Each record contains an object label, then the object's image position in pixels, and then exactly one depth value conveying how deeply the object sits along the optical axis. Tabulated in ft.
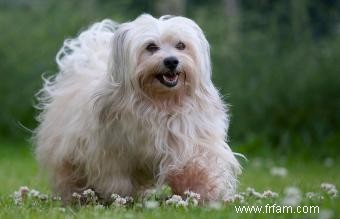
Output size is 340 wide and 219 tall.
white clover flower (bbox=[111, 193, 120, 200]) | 29.25
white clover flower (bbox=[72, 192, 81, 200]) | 31.30
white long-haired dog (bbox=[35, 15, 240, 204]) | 29.89
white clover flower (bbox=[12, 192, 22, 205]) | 29.47
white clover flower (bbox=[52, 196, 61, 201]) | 31.32
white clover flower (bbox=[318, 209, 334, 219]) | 20.49
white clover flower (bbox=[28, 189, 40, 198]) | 31.55
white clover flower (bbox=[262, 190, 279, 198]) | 30.48
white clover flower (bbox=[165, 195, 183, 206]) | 27.11
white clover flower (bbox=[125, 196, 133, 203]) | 29.52
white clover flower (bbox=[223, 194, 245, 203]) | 28.75
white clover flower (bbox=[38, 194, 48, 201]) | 31.12
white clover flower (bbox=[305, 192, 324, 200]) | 27.14
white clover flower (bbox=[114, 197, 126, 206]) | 28.32
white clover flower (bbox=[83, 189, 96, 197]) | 30.53
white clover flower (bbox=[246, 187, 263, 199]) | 30.50
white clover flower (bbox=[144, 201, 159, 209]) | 25.72
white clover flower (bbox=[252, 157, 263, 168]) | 52.12
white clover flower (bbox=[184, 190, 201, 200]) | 28.53
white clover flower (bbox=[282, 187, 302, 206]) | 22.81
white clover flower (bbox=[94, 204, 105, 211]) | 26.79
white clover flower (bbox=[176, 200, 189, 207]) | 26.49
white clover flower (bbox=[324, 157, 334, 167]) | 53.85
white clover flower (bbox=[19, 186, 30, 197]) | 31.91
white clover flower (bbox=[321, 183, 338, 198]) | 29.39
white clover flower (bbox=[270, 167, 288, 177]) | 45.34
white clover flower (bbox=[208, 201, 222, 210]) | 24.47
